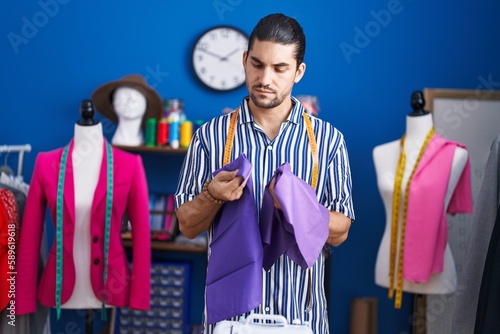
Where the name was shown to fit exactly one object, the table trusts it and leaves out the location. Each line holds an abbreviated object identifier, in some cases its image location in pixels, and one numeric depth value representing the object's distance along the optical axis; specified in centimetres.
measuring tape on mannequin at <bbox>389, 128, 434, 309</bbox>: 352
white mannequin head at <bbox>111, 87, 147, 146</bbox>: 412
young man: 185
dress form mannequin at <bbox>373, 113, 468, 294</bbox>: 345
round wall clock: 452
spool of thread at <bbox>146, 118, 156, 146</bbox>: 421
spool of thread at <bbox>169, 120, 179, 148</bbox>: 418
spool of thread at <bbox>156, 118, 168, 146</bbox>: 420
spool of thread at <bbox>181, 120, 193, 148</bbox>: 421
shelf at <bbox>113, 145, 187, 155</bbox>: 416
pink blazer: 334
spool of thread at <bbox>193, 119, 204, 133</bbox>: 435
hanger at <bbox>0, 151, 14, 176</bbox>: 378
